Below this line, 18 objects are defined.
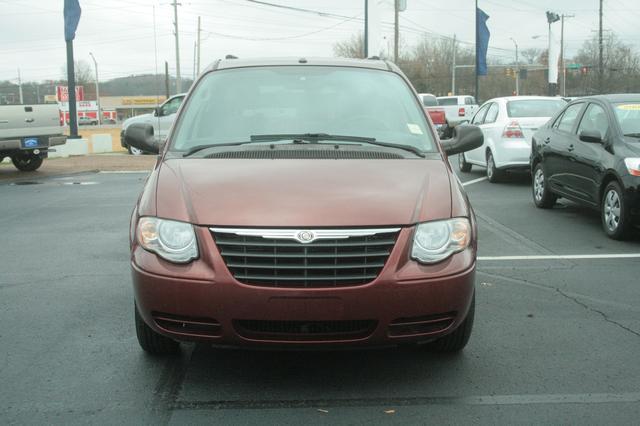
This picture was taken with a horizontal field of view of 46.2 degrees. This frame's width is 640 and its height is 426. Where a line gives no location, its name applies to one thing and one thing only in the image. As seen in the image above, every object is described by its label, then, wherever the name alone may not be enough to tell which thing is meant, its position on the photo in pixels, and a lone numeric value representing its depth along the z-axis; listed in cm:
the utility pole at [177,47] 5350
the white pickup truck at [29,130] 1446
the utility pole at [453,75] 8056
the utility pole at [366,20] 2845
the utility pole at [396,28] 4734
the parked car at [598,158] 768
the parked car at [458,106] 4434
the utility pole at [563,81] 6554
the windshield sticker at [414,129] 468
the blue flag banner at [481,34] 3497
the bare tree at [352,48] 7638
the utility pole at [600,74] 5371
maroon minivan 342
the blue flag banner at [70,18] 2047
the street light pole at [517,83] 7919
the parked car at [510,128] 1291
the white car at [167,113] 2194
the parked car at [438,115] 3903
